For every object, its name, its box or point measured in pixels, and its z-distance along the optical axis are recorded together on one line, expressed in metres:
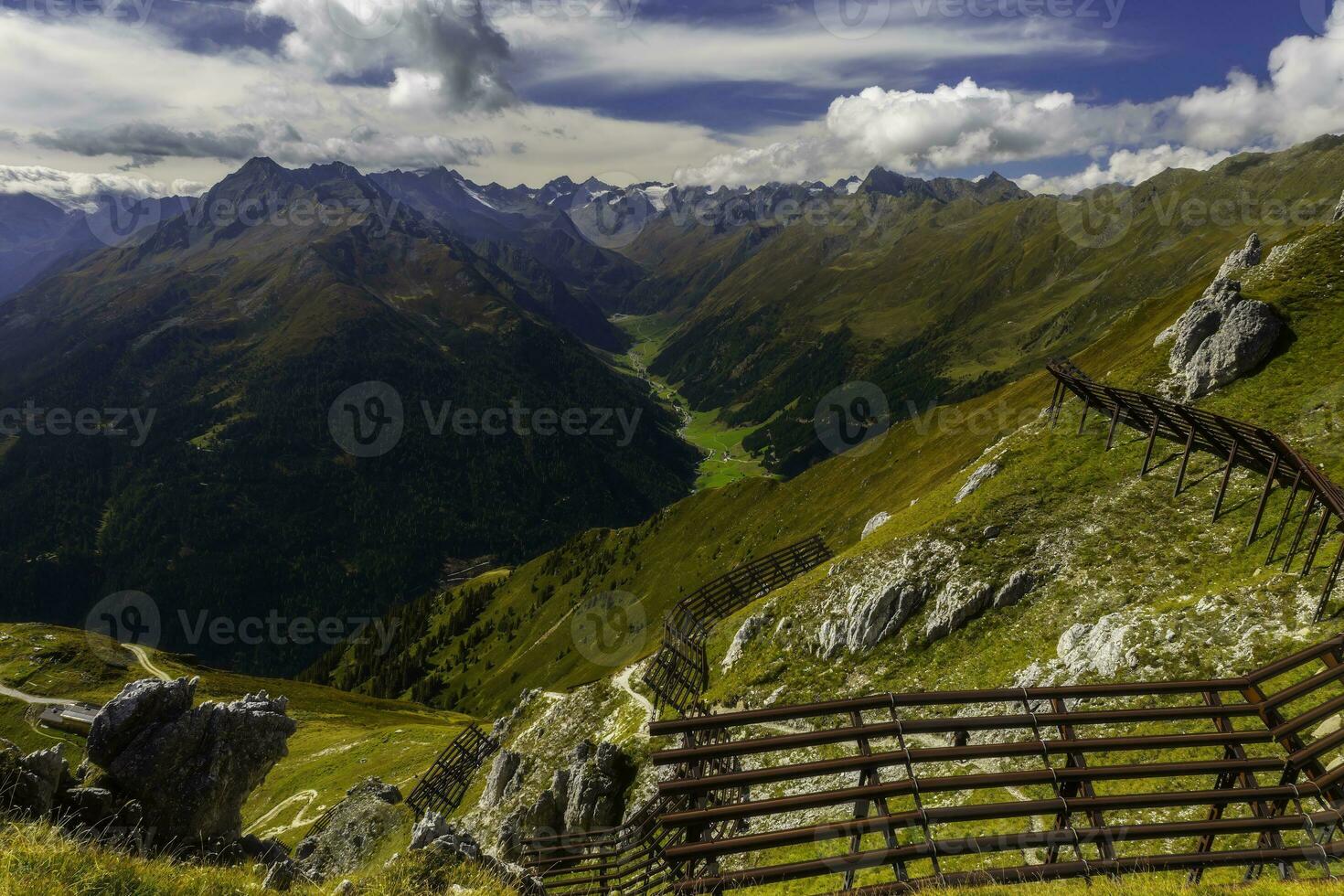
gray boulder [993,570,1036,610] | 34.55
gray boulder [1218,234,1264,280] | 61.19
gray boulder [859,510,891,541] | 67.74
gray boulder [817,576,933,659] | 37.56
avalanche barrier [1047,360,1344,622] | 25.72
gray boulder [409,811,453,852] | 24.70
